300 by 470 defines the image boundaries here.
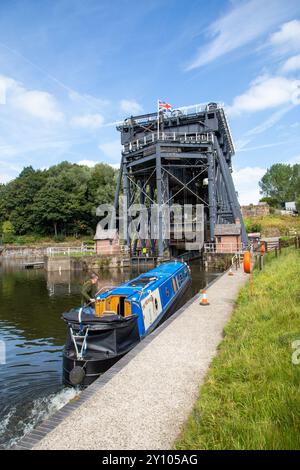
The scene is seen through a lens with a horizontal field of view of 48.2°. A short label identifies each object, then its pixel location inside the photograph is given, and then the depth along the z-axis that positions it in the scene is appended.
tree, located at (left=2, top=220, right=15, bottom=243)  81.50
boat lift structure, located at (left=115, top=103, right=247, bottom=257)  38.84
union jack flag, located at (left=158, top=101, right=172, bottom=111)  41.41
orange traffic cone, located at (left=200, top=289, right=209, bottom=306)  14.05
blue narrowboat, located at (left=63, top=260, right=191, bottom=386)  9.14
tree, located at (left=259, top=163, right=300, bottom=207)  113.12
